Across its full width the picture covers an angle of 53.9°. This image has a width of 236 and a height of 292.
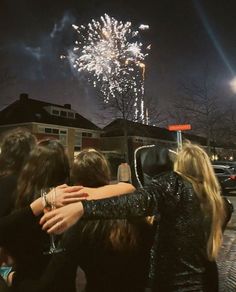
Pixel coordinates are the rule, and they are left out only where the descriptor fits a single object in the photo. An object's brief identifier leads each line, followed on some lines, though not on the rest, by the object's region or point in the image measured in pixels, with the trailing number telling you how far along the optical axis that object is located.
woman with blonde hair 1.21
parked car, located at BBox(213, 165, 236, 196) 11.77
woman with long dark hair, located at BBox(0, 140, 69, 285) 1.28
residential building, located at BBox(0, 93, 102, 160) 24.65
